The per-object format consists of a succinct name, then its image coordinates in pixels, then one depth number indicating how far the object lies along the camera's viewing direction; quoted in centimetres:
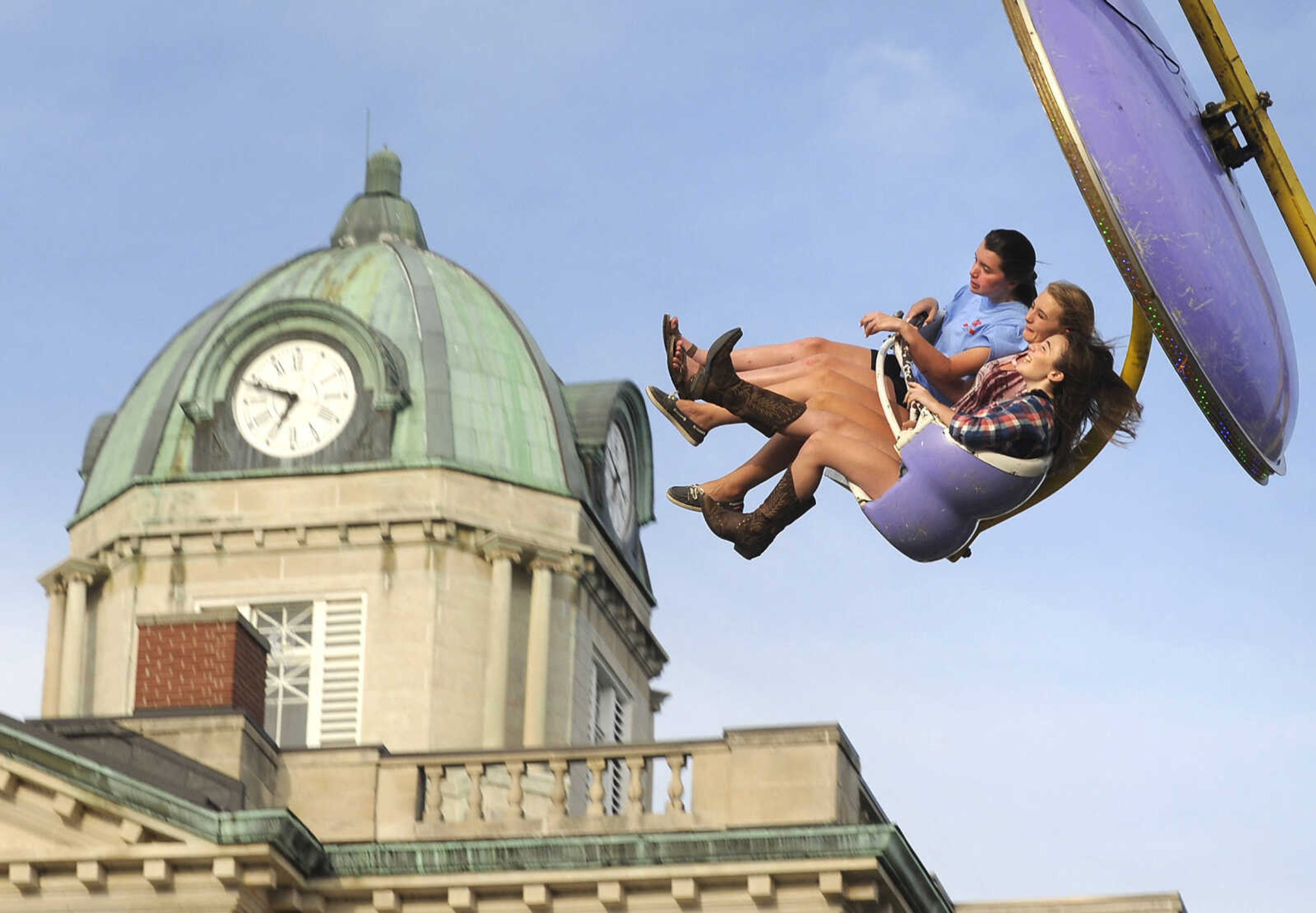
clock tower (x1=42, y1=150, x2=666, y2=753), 3584
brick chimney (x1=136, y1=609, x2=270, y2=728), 2973
